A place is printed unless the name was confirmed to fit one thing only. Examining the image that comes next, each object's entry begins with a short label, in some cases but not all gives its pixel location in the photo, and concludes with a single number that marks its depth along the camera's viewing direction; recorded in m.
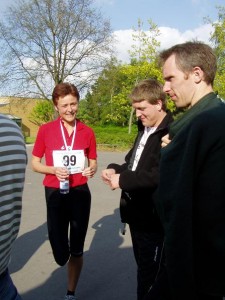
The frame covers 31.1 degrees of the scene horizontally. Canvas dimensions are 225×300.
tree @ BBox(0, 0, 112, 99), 30.03
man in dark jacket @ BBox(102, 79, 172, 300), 2.98
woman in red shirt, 3.81
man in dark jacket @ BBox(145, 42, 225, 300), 1.76
